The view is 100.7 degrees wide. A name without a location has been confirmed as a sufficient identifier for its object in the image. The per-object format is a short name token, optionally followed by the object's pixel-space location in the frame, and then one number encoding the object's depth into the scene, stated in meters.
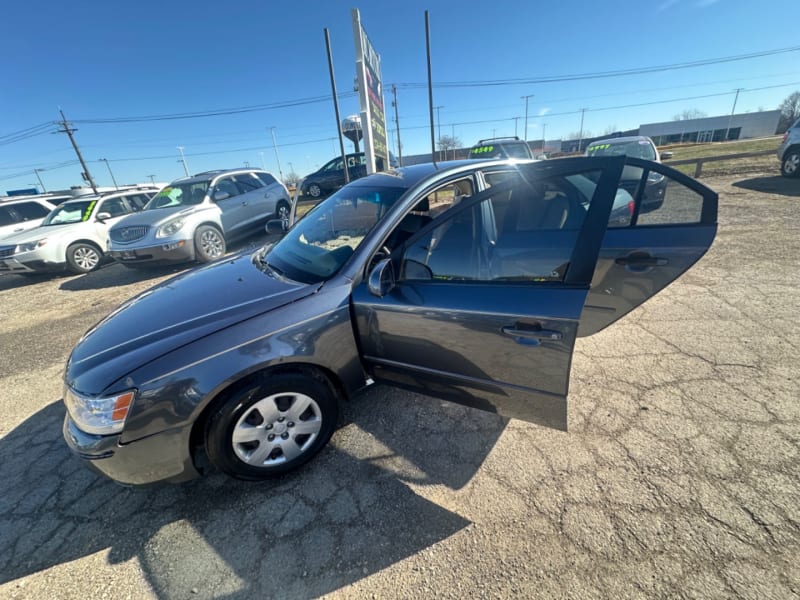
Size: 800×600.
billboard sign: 8.56
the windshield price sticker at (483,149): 10.39
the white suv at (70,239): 6.61
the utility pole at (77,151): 27.81
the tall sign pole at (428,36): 12.66
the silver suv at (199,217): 6.08
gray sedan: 1.61
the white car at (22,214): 8.60
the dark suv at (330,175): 15.86
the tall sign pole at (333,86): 9.41
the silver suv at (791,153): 8.43
